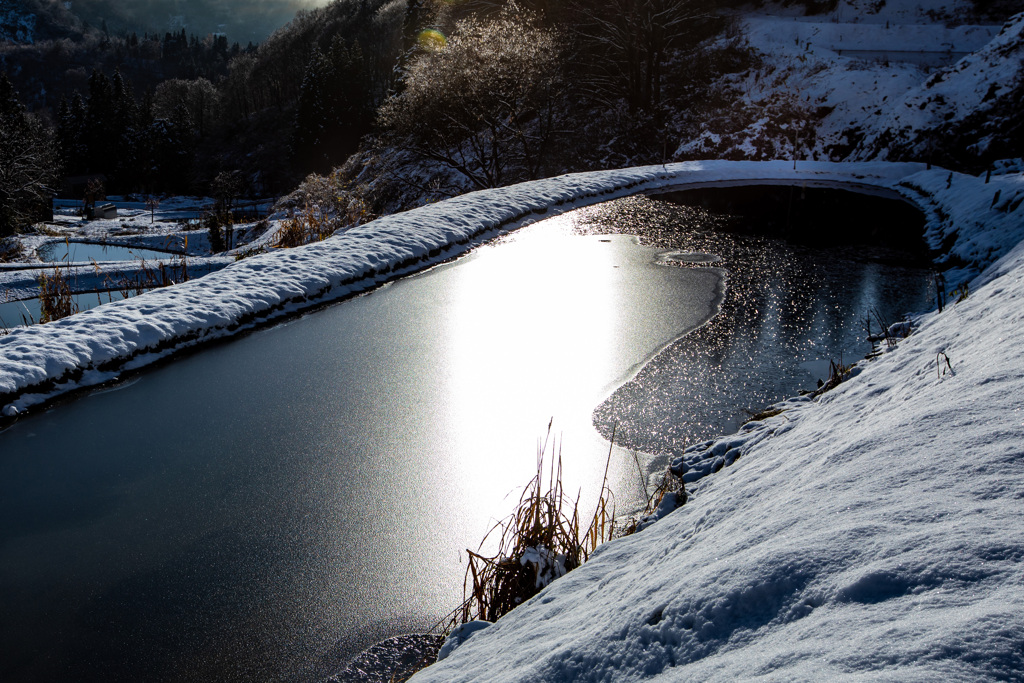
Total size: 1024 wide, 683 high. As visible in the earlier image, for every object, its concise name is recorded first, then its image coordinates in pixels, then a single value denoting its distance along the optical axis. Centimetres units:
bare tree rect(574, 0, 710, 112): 2933
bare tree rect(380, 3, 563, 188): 2305
